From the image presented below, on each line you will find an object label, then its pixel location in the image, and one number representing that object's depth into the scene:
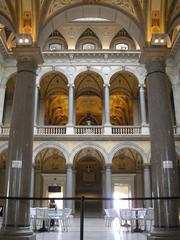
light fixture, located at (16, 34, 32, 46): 6.30
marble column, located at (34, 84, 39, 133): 16.63
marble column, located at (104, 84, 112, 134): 16.42
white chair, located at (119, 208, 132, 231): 8.77
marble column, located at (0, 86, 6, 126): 16.53
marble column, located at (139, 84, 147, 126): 16.77
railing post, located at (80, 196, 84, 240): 4.05
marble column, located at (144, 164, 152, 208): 15.52
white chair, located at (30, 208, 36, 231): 9.22
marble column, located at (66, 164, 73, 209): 15.15
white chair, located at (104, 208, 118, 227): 10.27
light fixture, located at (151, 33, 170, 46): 6.28
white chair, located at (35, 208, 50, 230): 8.56
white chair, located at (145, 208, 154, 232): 8.43
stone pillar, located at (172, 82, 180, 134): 16.15
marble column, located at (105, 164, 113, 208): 15.12
